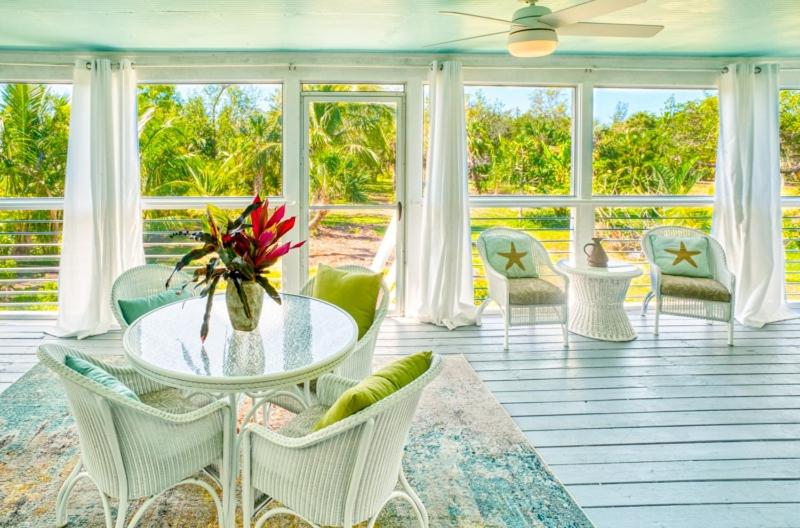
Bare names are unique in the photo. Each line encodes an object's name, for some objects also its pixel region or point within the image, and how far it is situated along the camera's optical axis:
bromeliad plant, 1.90
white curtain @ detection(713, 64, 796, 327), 4.60
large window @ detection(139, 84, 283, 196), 4.61
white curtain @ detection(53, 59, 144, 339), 4.22
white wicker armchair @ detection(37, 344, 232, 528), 1.50
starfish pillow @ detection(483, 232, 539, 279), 4.27
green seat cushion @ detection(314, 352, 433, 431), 1.41
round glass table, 1.67
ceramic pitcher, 4.21
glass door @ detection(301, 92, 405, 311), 4.65
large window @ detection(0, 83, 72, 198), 4.53
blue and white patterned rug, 1.97
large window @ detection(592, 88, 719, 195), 4.89
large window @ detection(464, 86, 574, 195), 4.79
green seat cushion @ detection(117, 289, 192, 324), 2.46
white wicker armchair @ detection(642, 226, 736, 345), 3.97
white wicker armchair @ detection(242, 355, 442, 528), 1.38
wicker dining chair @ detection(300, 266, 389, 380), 2.24
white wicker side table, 4.08
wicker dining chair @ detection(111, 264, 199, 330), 2.60
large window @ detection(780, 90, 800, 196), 4.96
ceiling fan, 2.69
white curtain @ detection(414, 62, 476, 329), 4.45
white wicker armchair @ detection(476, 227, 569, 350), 3.91
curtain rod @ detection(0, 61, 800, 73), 4.37
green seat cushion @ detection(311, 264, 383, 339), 2.47
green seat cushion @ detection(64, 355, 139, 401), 1.63
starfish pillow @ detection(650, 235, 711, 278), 4.27
